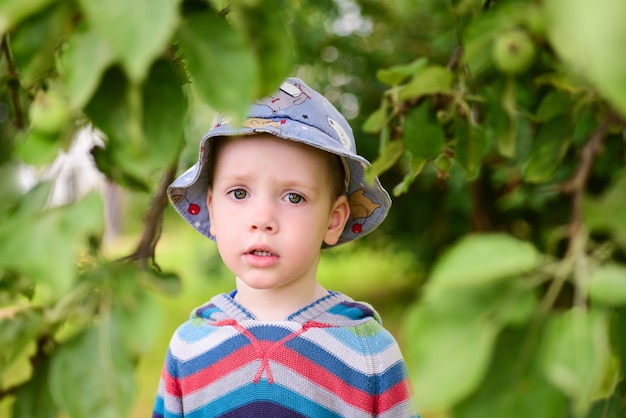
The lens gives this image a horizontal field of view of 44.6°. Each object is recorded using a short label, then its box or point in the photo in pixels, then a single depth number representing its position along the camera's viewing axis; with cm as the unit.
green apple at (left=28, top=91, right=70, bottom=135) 60
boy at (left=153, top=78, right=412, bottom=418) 125
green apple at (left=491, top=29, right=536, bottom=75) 68
